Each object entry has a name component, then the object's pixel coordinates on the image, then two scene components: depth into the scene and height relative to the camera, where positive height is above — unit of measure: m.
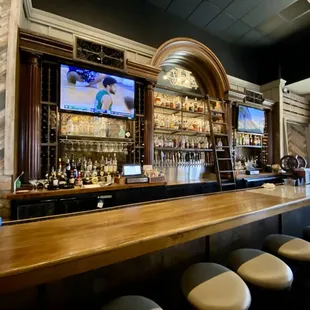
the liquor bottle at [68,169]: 3.12 -0.10
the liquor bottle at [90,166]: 3.44 -0.06
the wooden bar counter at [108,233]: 0.70 -0.32
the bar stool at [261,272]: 1.21 -0.65
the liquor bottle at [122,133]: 3.70 +0.50
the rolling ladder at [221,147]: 4.36 +0.35
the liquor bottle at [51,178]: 2.73 -0.21
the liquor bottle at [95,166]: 3.47 -0.06
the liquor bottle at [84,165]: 3.40 -0.05
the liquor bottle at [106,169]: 3.50 -0.12
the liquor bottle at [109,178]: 3.32 -0.26
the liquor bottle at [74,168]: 3.13 -0.09
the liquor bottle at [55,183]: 2.73 -0.26
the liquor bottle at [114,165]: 3.57 -0.06
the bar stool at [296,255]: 1.54 -0.69
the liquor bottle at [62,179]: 2.82 -0.23
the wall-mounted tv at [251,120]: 5.25 +1.05
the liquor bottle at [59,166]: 3.10 -0.05
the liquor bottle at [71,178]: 2.97 -0.22
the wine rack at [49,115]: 3.06 +0.68
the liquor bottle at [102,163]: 3.54 -0.02
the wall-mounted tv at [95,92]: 3.14 +1.09
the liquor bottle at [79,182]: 3.03 -0.28
